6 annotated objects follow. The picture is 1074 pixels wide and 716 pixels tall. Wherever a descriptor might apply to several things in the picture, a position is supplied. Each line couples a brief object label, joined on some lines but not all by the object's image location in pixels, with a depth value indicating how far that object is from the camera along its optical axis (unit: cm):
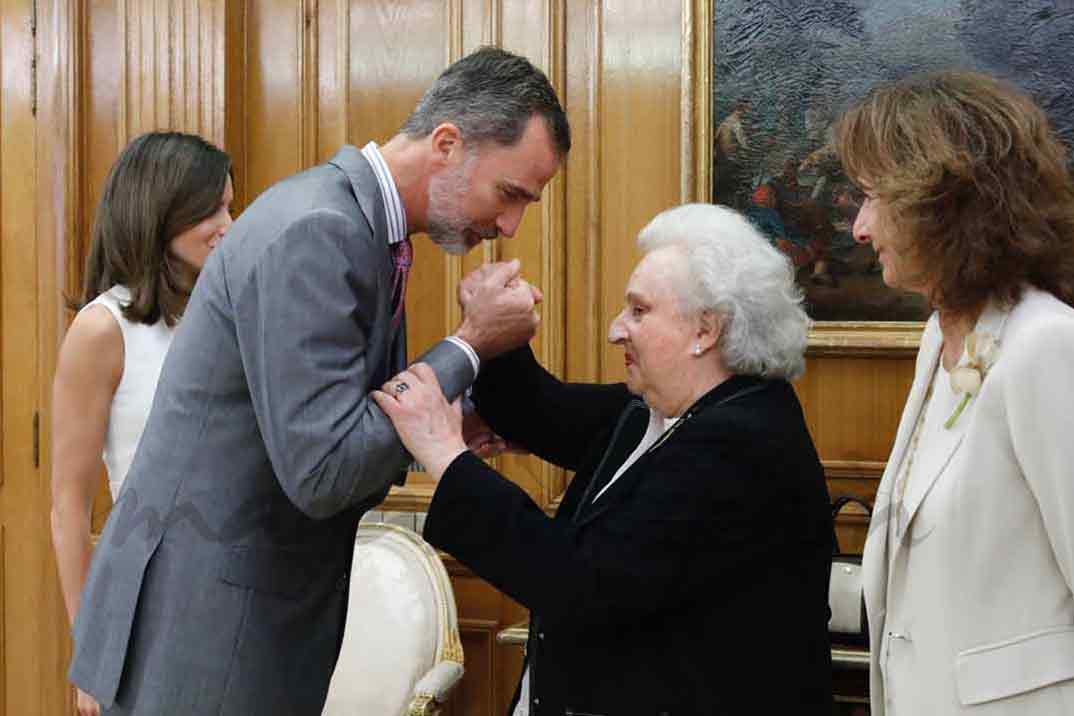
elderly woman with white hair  198
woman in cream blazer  174
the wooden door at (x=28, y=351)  403
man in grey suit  171
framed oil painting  328
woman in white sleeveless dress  262
